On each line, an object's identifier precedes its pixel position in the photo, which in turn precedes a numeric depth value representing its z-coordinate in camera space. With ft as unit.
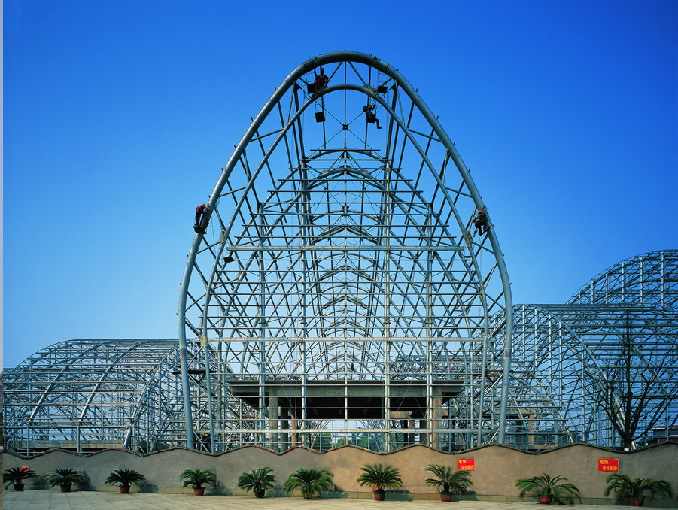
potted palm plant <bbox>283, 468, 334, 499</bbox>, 79.56
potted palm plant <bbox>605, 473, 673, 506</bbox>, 75.31
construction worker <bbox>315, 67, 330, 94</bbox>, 116.47
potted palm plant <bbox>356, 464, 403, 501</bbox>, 79.51
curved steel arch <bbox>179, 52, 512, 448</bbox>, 116.57
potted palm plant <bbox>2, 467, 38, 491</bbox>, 89.37
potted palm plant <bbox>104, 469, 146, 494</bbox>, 86.84
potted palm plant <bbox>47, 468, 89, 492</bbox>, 89.10
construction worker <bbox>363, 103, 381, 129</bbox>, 124.16
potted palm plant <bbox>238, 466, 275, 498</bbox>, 81.92
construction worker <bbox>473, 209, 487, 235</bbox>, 116.06
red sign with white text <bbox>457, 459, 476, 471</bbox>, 80.48
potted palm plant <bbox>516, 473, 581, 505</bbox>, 76.48
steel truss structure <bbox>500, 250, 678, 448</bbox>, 168.04
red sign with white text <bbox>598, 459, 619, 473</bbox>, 77.83
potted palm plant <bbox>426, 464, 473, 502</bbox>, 79.10
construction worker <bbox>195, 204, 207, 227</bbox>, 113.09
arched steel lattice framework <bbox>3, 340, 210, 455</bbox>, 168.76
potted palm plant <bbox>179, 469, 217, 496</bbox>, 83.87
